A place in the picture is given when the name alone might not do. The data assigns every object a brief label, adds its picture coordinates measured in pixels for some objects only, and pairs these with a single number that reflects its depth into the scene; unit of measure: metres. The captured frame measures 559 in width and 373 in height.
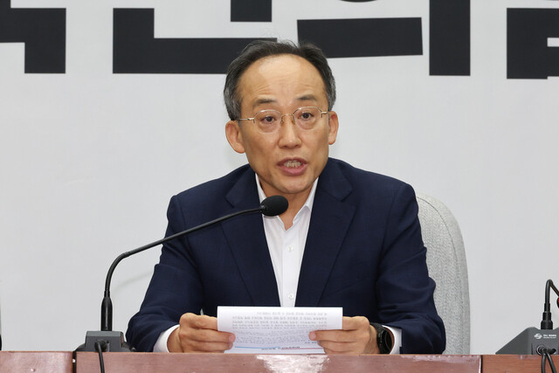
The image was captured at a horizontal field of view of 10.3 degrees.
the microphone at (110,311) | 4.53
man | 5.00
